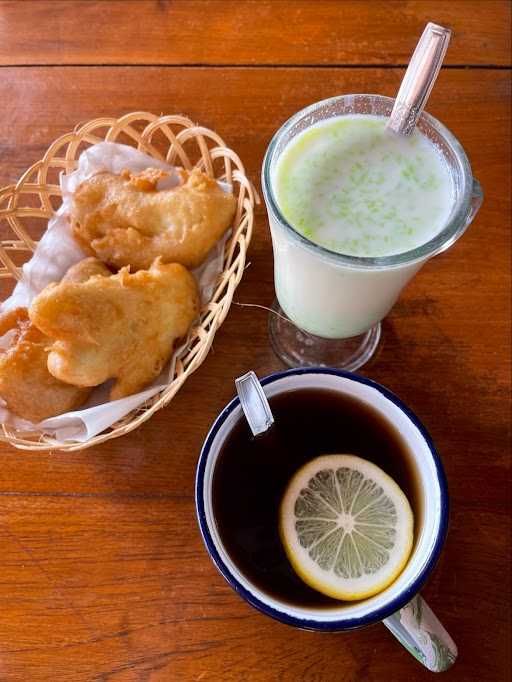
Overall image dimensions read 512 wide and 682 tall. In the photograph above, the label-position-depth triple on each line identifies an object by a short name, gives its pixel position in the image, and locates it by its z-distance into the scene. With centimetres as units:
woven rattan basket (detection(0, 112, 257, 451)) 25
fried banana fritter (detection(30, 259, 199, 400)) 25
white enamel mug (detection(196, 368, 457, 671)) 19
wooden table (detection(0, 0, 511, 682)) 24
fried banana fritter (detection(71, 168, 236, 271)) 28
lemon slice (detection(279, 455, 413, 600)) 21
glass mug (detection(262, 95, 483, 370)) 21
